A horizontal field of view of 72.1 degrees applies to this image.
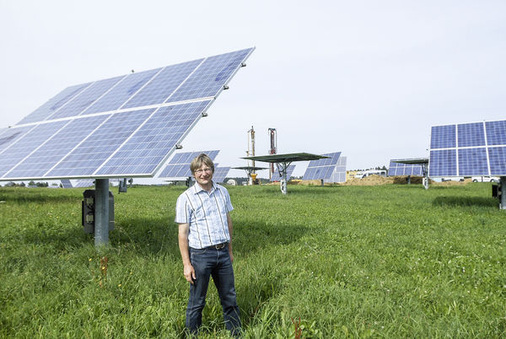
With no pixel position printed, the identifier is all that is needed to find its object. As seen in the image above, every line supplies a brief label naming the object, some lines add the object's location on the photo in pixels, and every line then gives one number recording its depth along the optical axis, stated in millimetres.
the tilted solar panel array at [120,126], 5984
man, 3436
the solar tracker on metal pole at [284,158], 23962
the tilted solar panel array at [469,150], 13336
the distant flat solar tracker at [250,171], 48750
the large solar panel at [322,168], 34062
